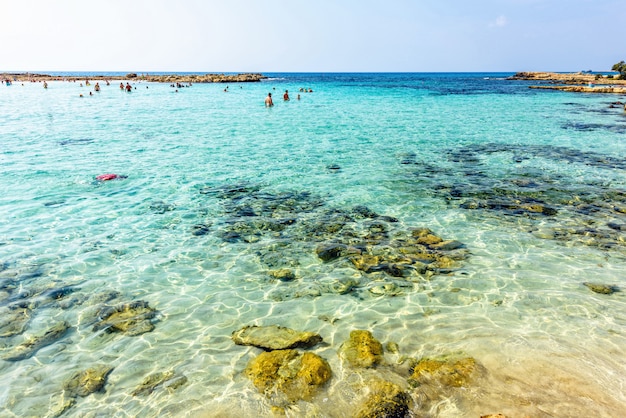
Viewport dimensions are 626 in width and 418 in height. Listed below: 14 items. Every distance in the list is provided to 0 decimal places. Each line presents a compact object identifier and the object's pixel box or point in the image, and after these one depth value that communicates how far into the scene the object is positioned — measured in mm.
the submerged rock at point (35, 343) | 6496
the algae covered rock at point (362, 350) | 6176
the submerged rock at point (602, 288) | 8170
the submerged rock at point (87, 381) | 5766
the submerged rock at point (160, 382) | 5781
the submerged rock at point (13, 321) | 7031
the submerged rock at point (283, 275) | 8970
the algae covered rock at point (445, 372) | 5695
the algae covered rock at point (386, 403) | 5074
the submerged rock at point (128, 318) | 7215
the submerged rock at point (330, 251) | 9836
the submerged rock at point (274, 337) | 6633
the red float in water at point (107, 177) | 16547
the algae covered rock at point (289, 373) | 5609
